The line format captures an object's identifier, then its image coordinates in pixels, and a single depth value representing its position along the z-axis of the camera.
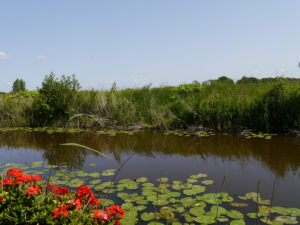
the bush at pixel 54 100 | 9.67
